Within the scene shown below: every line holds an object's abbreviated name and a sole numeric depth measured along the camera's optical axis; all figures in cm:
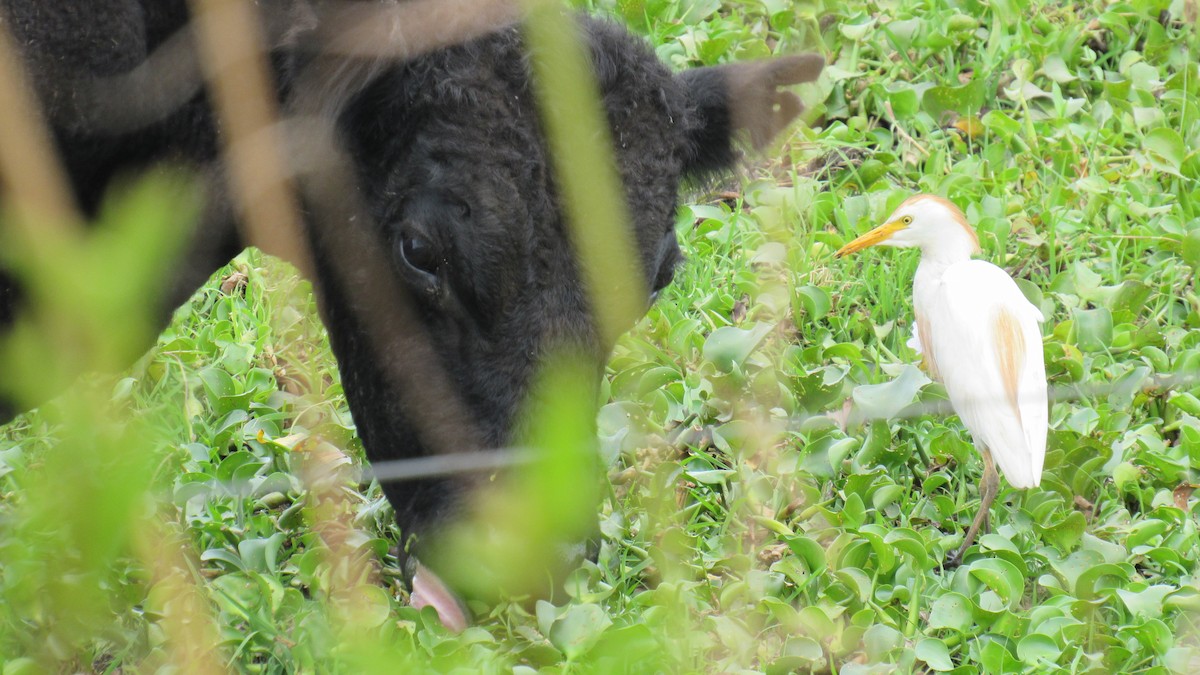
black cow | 503
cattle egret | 643
